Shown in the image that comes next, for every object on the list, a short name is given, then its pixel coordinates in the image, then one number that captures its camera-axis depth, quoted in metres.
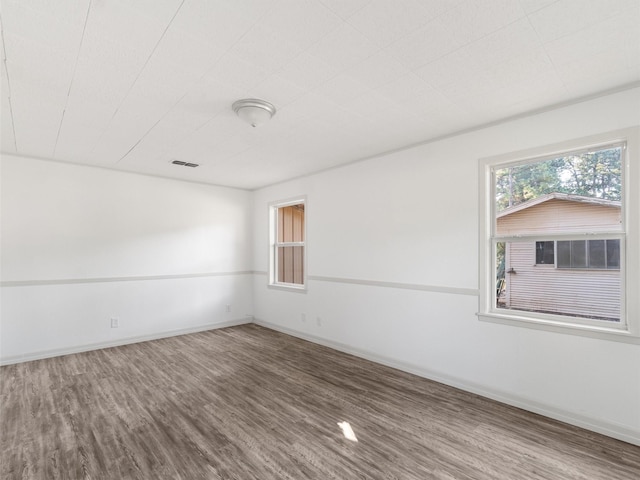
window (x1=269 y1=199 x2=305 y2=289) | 5.45
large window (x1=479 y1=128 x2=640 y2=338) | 2.38
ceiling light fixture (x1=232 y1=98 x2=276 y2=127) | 2.56
